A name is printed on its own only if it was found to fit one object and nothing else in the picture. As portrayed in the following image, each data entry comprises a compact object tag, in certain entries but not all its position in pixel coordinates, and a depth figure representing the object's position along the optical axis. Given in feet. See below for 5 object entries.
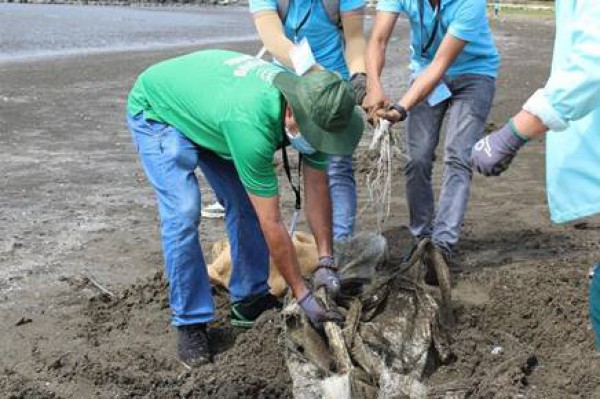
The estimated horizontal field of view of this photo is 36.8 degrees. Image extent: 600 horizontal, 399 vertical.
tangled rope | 15.81
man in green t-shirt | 12.10
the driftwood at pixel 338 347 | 12.41
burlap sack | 16.14
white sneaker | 21.36
